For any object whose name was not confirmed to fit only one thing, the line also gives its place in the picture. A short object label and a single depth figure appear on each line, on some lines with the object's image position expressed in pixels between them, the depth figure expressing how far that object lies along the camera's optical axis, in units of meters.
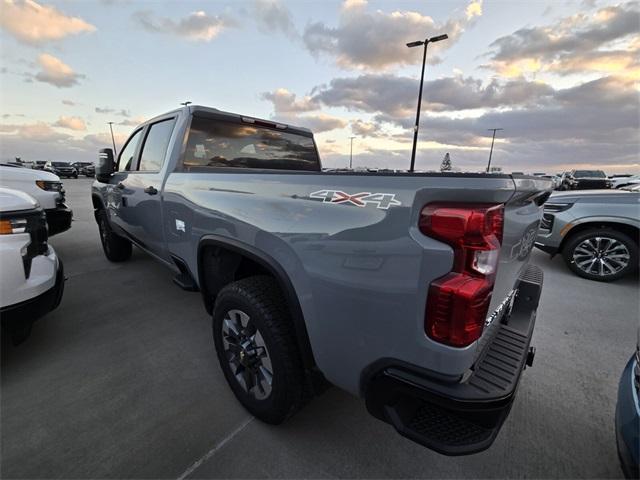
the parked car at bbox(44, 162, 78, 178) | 31.92
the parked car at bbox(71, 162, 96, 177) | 36.92
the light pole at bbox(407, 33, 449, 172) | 12.87
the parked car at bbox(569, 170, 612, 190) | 29.11
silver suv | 4.25
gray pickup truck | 1.13
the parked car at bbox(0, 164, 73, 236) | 5.26
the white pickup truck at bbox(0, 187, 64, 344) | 2.18
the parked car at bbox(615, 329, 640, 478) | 1.24
